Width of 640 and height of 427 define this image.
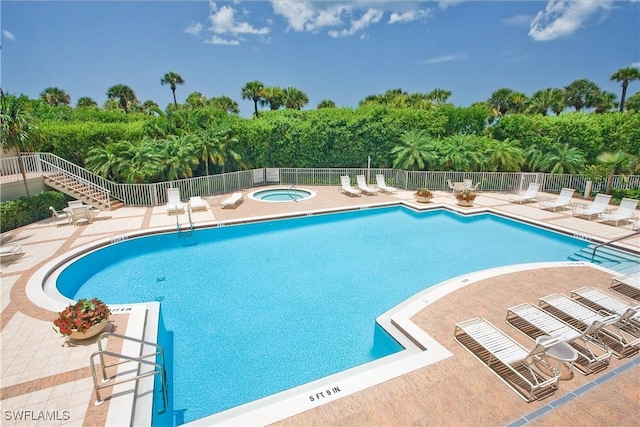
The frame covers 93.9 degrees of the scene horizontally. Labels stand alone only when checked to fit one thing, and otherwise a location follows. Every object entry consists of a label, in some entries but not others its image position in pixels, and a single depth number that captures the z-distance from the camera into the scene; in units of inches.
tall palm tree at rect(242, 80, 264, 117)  1562.5
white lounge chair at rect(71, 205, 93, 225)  479.5
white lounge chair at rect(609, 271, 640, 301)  283.4
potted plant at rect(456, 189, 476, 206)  598.9
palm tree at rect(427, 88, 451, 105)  1688.0
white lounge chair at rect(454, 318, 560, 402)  172.2
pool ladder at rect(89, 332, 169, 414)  161.3
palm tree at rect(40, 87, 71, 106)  1606.8
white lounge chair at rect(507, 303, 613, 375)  191.5
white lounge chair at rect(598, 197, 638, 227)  472.3
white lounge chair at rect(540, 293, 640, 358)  208.1
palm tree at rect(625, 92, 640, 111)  1446.7
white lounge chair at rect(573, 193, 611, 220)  509.0
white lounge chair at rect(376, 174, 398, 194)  710.5
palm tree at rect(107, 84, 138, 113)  1769.2
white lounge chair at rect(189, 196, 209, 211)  565.0
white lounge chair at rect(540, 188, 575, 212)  567.5
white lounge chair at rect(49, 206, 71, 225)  483.1
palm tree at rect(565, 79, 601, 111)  1566.2
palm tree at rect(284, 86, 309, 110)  1603.1
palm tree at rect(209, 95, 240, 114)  1704.4
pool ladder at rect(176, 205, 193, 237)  464.7
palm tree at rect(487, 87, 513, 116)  1613.4
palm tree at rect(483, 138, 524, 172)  718.5
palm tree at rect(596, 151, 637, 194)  593.3
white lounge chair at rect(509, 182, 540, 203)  636.1
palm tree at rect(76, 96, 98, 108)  1753.2
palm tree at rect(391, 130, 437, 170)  741.3
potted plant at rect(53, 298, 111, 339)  205.9
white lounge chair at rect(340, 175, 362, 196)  699.0
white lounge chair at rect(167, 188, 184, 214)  540.1
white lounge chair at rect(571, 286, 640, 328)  227.6
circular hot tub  719.1
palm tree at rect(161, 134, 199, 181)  611.5
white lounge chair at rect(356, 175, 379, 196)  710.5
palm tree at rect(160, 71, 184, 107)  1830.6
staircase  553.0
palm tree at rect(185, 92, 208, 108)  1694.6
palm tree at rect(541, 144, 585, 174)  692.1
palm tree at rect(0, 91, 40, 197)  448.5
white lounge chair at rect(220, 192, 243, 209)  586.3
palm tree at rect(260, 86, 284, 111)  1589.6
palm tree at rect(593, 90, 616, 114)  1563.7
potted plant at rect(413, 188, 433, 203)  626.5
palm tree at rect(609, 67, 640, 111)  1475.1
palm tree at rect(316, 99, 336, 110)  1808.1
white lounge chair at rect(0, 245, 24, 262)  350.9
